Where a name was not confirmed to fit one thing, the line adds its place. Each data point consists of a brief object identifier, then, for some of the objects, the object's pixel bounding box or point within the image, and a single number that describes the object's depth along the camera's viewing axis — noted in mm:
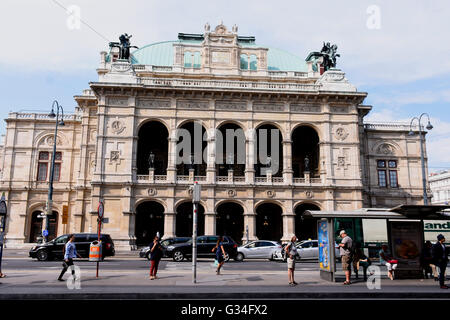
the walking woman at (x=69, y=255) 13670
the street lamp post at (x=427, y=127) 30097
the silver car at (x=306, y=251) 26969
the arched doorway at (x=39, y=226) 41031
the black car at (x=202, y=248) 24969
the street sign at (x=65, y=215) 31375
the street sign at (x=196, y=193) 13993
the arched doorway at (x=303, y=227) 39281
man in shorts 13195
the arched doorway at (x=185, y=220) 38625
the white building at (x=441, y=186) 97250
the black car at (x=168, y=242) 26125
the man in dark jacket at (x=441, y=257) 12336
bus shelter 14422
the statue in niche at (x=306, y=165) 37062
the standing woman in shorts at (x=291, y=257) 12867
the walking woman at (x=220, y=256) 16422
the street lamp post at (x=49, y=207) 30709
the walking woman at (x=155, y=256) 14188
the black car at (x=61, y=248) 24062
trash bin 14547
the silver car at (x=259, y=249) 27734
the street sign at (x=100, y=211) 14539
